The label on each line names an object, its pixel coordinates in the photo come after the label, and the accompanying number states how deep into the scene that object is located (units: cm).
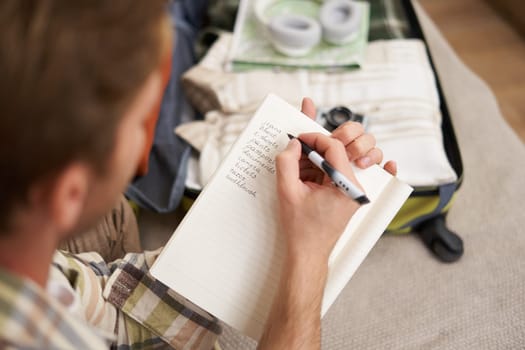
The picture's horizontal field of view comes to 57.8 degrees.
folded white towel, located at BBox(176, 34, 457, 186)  98
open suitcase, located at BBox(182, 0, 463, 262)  94
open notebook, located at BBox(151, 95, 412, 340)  62
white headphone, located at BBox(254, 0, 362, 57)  113
